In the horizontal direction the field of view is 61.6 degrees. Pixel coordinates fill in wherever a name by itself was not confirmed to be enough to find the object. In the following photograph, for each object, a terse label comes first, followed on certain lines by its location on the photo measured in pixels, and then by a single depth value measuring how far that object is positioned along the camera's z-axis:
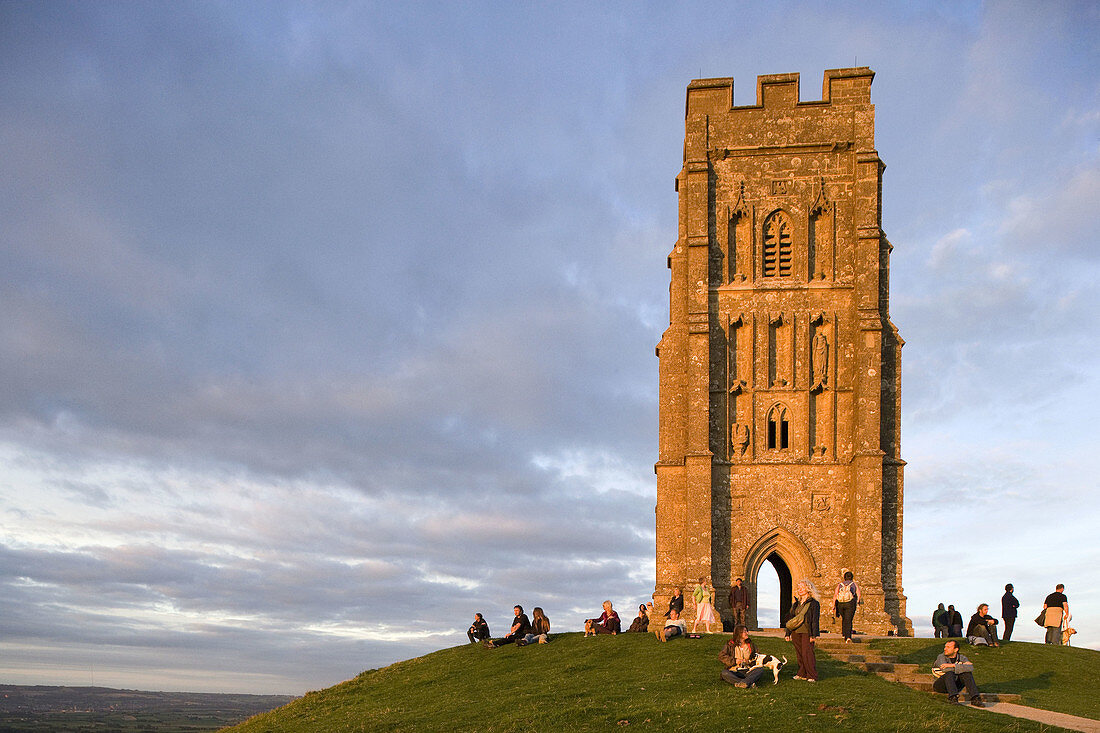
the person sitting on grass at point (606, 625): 30.03
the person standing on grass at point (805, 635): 22.02
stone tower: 38.28
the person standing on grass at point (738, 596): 29.90
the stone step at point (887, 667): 24.83
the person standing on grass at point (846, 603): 28.55
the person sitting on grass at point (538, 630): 29.00
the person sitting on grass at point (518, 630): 29.33
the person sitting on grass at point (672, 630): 27.64
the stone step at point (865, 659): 25.63
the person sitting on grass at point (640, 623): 30.86
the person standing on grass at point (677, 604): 29.92
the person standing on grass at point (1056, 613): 31.41
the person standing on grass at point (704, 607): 30.39
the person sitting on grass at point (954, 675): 21.48
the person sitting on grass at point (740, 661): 21.45
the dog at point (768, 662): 21.84
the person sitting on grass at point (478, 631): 30.59
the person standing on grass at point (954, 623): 32.03
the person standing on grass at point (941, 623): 32.56
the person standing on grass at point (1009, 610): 31.56
